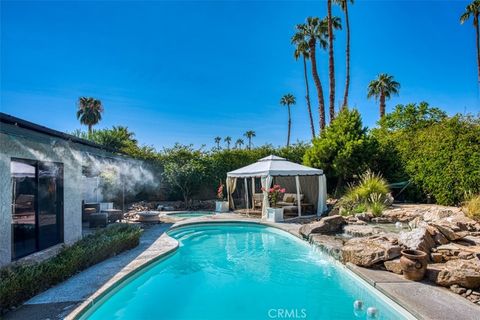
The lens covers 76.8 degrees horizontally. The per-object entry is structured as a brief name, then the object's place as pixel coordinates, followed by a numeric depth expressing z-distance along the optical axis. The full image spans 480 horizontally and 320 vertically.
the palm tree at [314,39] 20.59
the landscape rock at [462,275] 4.77
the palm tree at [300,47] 23.41
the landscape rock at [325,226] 9.84
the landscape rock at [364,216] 10.83
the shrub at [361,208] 11.88
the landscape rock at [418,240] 6.18
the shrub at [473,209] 8.75
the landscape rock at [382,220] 10.78
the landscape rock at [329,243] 7.59
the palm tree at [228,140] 86.94
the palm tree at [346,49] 20.62
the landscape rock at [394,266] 5.80
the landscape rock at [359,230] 8.88
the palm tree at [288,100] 43.00
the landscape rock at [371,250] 6.18
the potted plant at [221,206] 16.57
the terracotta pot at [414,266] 5.32
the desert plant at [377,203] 11.15
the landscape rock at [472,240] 6.94
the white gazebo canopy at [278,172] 13.44
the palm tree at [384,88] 29.39
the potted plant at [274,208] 13.12
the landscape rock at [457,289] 4.74
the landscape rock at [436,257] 6.17
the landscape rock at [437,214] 9.29
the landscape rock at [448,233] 6.95
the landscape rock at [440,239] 6.77
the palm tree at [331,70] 19.66
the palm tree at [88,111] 34.59
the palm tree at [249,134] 71.88
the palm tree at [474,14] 22.06
